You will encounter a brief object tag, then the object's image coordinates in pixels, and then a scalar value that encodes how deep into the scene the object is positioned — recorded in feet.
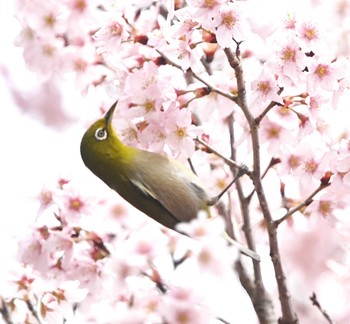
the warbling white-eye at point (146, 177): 21.76
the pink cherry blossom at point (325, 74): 18.10
